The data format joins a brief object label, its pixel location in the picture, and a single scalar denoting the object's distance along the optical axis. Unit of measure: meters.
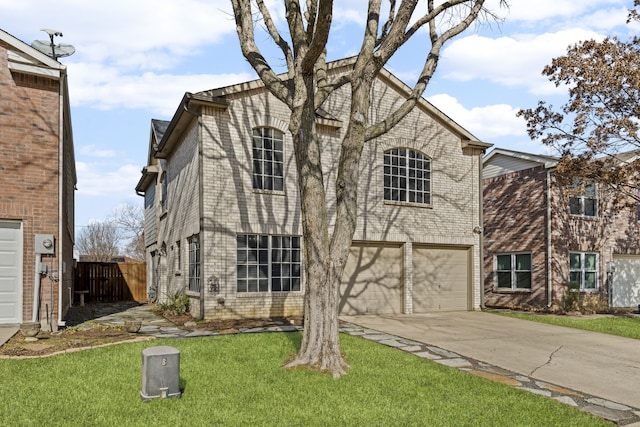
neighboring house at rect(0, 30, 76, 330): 10.56
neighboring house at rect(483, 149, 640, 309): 18.66
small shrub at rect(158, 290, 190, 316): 14.22
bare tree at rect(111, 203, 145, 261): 50.94
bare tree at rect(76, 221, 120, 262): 52.58
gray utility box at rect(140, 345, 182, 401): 5.81
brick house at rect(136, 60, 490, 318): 13.02
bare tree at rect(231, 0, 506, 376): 7.41
